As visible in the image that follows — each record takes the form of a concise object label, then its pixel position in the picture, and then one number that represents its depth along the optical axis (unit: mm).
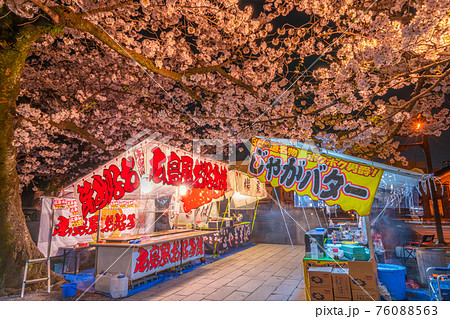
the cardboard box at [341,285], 4512
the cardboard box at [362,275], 4547
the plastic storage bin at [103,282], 6406
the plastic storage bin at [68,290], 6153
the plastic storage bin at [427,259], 7500
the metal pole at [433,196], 12008
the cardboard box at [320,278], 4633
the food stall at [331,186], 4602
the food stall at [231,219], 12138
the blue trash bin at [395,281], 5773
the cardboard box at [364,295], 4418
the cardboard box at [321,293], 4602
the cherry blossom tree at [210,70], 5406
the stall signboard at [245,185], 13508
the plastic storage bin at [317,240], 6442
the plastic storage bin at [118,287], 6121
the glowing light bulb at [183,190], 11266
